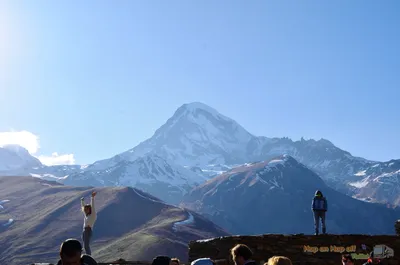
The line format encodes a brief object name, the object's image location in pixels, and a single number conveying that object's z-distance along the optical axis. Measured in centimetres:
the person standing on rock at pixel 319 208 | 1755
